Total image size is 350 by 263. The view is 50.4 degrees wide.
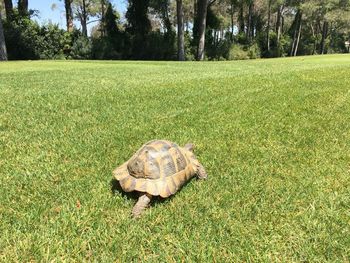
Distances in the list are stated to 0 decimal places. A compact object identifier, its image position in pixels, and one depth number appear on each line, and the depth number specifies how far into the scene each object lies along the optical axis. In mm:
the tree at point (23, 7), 27844
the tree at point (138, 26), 33344
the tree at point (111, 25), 32906
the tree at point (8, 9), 27297
